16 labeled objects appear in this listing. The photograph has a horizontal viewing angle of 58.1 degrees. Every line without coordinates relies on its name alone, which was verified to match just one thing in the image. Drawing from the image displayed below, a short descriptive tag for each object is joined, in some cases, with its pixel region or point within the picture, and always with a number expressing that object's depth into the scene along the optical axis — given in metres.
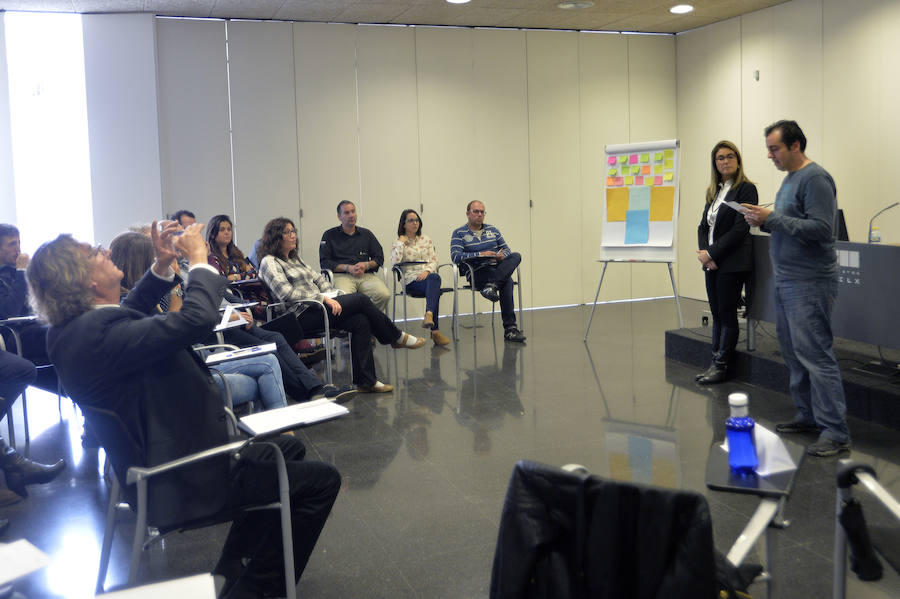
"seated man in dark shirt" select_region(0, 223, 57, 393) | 4.54
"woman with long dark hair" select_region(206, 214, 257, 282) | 5.98
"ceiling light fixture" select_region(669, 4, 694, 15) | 8.05
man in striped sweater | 7.33
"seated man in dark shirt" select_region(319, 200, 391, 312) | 7.09
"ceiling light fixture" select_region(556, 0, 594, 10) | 7.80
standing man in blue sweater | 3.90
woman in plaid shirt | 5.45
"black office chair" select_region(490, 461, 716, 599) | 1.48
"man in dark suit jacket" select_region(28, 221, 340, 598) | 2.29
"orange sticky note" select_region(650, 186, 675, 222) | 7.05
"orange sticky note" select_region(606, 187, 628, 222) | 7.43
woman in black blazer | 5.14
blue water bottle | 2.13
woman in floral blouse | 7.38
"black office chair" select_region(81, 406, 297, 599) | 2.25
